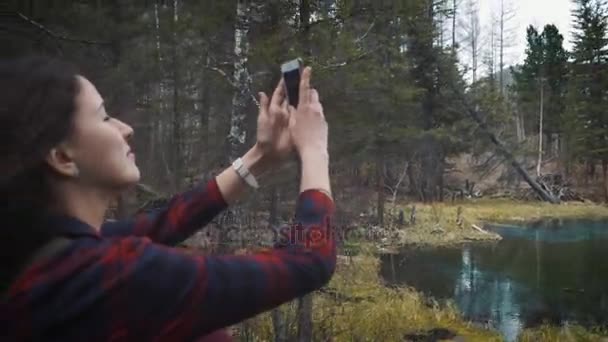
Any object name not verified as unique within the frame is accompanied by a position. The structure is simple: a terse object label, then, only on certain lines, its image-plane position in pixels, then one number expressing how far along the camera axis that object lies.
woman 0.78
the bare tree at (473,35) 29.05
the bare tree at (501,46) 32.53
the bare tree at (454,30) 27.52
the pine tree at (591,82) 24.05
